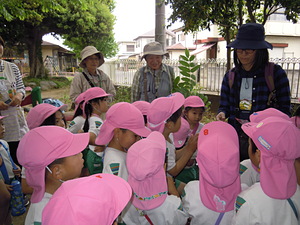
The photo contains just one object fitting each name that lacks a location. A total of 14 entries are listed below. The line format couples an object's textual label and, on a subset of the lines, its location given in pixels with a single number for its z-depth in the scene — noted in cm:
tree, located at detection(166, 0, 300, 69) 329
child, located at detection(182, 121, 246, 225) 142
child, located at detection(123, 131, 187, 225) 146
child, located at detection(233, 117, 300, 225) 128
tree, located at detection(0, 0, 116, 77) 1415
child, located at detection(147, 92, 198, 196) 211
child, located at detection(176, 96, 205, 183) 270
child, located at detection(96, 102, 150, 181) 186
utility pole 506
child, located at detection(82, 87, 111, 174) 223
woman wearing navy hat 214
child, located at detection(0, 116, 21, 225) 189
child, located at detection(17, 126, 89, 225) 142
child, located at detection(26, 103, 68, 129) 234
